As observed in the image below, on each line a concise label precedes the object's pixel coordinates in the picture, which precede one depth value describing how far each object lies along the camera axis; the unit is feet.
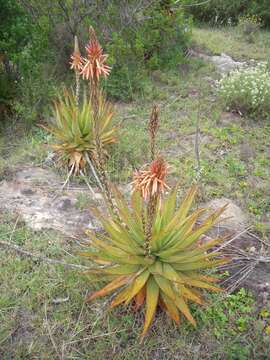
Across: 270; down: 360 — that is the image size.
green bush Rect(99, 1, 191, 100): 20.29
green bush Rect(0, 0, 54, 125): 16.94
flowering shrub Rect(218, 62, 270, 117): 18.30
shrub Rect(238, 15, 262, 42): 31.88
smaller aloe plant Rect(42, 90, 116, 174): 14.57
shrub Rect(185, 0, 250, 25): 36.24
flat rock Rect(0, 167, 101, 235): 12.16
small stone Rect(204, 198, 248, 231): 12.12
